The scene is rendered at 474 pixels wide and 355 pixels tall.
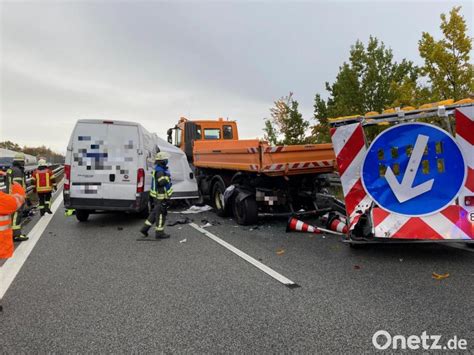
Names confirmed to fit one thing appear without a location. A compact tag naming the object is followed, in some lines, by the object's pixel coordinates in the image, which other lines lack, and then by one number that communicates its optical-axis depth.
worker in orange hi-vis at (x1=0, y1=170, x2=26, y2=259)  3.80
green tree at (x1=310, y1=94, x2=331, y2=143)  21.95
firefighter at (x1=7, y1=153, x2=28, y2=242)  8.10
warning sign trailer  4.85
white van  8.22
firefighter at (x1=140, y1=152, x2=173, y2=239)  7.11
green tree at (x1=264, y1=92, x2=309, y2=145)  26.77
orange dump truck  7.39
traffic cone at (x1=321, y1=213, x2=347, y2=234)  6.91
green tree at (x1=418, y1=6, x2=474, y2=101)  12.26
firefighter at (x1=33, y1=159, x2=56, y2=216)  9.91
